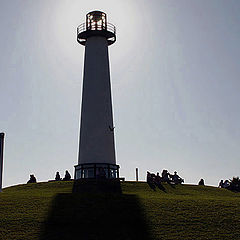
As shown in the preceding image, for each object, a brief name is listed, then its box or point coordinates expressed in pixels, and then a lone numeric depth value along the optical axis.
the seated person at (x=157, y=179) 40.11
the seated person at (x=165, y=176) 42.16
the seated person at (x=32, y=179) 44.46
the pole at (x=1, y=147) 31.73
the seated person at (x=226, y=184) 45.05
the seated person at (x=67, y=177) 44.72
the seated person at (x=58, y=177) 45.56
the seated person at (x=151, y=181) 38.77
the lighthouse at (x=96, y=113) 44.06
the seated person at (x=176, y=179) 42.78
